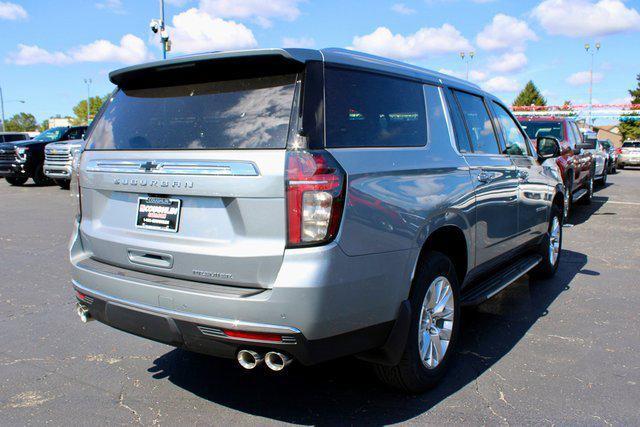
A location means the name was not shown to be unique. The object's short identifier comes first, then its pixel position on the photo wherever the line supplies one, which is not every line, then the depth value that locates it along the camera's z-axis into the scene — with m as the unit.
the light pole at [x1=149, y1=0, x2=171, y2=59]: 19.75
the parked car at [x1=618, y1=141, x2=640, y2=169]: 29.73
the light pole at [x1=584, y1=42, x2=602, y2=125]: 54.97
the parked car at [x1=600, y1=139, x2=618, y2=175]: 24.67
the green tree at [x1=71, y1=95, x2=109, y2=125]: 123.16
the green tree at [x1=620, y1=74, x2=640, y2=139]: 79.06
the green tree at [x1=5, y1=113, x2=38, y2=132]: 143.76
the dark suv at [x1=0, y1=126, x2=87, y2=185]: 17.45
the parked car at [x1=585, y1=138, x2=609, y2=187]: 15.05
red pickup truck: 9.66
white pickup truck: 15.45
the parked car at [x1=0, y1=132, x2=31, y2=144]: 24.34
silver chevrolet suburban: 2.59
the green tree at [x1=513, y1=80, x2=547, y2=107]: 112.54
